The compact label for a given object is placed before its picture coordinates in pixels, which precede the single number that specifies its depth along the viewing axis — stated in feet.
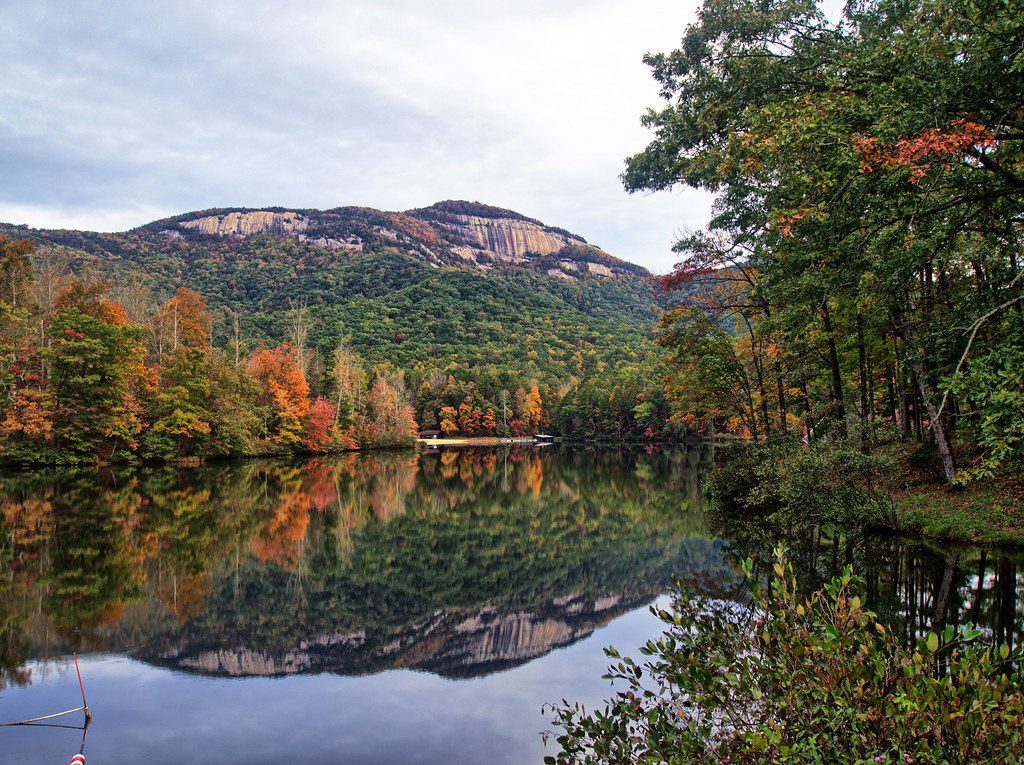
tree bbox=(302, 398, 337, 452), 172.96
